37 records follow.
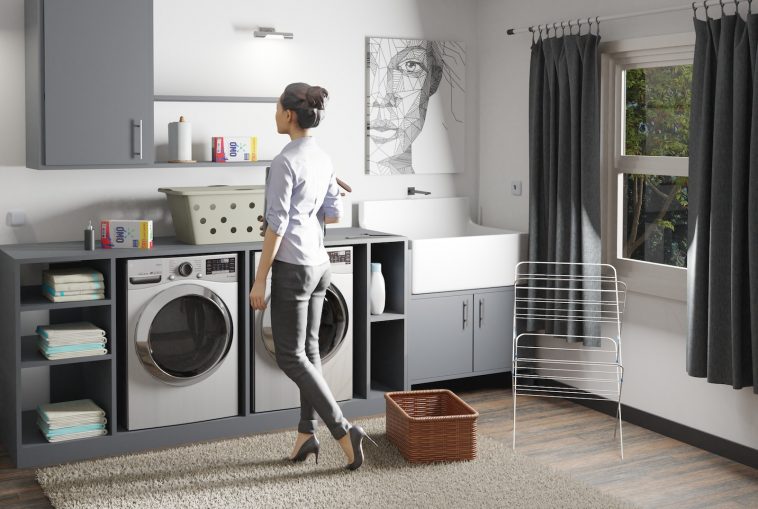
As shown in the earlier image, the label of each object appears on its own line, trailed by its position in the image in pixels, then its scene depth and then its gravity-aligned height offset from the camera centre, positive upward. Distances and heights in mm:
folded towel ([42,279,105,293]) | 3953 -344
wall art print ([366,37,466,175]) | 5250 +588
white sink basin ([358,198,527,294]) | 4852 -194
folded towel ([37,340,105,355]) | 3953 -610
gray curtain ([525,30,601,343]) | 4625 +282
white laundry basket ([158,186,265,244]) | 4305 -32
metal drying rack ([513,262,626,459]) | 4707 -632
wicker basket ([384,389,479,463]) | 3916 -978
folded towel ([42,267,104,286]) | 3957 -298
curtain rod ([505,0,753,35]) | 3930 +911
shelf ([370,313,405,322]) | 4691 -563
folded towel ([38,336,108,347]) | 3953 -581
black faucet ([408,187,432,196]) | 5426 +92
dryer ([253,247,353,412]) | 4391 -693
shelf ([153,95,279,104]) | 4523 +535
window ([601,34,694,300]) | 4379 +239
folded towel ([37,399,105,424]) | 3998 -897
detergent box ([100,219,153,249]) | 4148 -121
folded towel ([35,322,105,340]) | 3960 -539
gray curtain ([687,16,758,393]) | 3768 +10
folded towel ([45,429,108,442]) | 3997 -1002
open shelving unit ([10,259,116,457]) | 3932 -678
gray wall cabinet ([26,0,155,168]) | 4008 +549
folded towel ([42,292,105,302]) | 3963 -394
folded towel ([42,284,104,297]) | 3951 -368
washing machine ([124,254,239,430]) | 4105 -610
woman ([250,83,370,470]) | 3598 -153
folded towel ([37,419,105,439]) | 3992 -972
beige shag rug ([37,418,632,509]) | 3523 -1107
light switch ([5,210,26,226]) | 4297 -57
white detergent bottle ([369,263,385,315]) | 4699 -407
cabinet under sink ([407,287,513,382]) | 4859 -687
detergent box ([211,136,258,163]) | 4625 +292
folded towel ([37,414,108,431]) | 3992 -944
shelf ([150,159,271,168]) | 4426 +206
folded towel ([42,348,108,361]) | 3955 -639
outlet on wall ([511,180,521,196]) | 5383 +113
